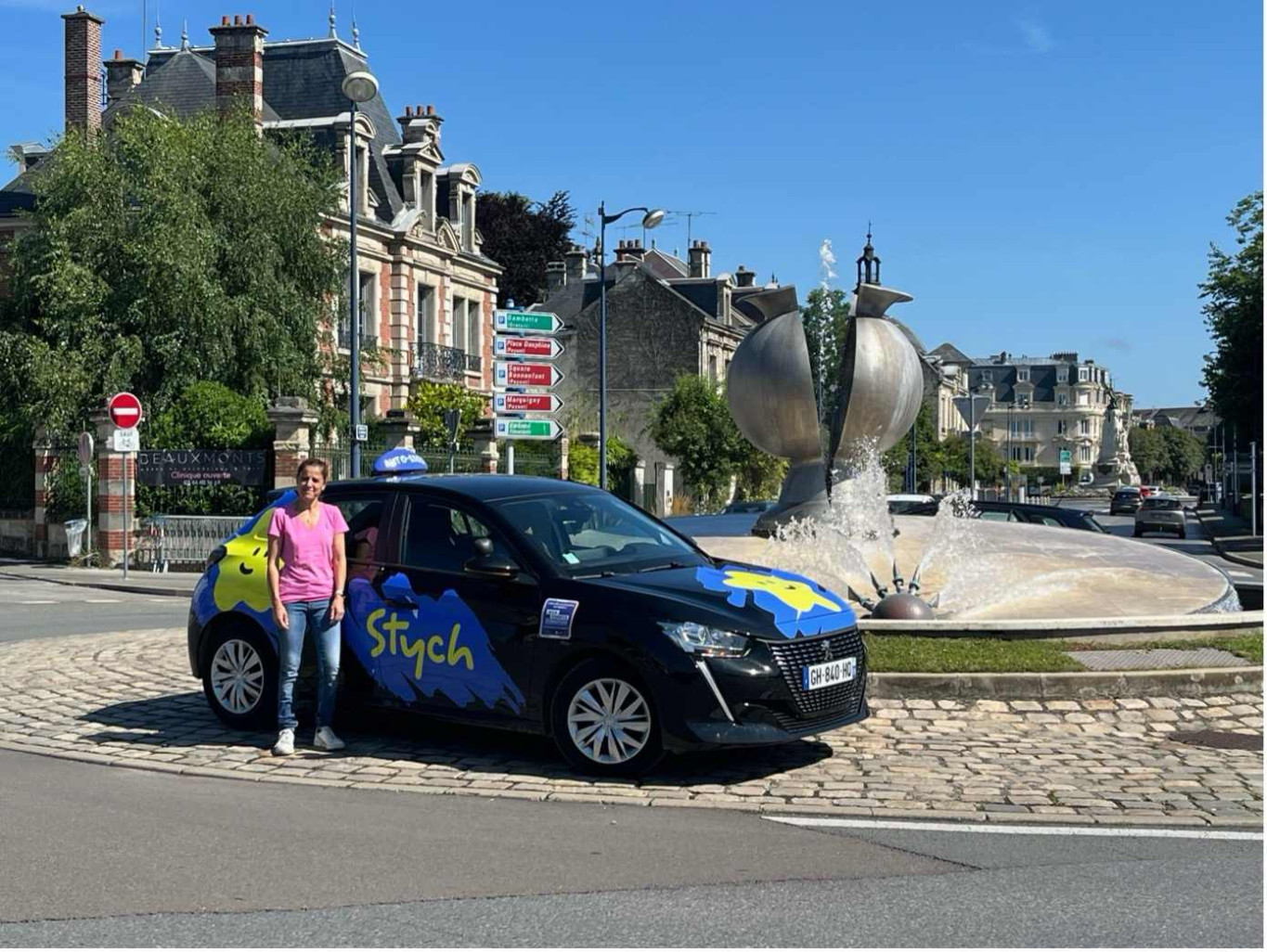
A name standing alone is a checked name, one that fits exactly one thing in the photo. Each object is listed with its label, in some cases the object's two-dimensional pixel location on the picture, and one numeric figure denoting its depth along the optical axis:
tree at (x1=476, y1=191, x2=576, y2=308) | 66.56
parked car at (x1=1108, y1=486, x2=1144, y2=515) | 81.75
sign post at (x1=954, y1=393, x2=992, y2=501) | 38.38
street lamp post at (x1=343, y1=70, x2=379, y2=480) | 28.62
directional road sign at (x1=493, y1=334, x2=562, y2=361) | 24.86
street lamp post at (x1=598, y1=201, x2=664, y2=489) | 33.28
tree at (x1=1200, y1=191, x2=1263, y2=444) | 49.22
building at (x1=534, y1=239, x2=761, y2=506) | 67.31
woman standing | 8.93
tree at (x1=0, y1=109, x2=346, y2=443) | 33.44
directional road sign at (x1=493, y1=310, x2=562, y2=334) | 24.30
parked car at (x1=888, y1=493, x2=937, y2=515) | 33.62
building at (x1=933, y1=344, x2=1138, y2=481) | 167.00
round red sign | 28.41
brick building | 42.41
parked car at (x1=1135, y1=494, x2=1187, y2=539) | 56.19
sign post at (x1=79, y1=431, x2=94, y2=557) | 29.92
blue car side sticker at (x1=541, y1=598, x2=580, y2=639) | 8.29
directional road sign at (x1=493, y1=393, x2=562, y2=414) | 25.20
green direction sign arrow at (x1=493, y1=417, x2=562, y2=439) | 24.86
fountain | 15.03
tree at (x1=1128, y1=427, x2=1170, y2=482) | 186.00
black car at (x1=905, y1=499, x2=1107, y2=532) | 25.16
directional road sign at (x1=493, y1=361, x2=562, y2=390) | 25.11
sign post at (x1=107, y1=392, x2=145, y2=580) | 28.41
